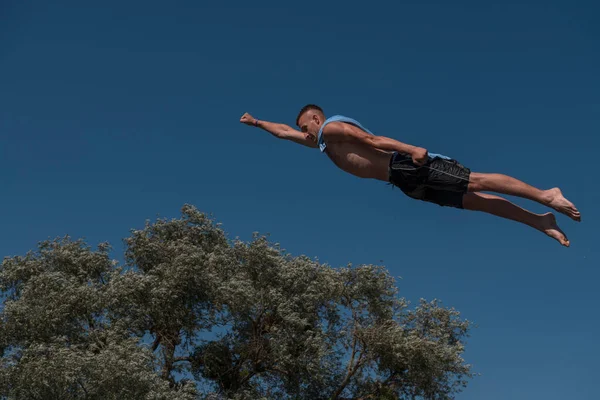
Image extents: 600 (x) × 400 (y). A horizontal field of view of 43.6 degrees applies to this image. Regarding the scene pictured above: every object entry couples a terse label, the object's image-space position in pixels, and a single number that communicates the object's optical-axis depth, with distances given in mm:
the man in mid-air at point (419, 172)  7505
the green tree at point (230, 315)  23438
